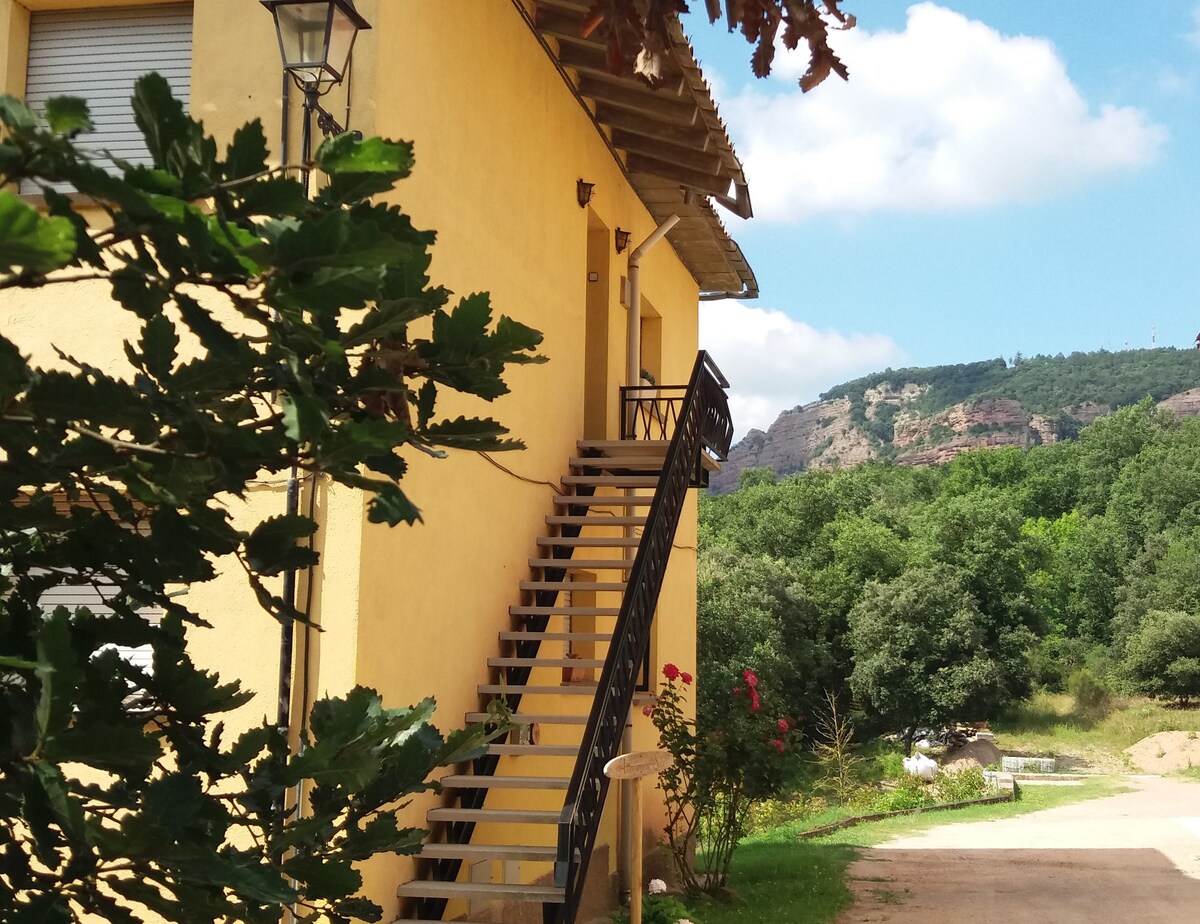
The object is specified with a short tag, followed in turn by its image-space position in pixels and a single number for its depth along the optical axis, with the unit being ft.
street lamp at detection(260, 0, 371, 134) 18.61
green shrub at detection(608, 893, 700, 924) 31.99
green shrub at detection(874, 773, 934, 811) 69.92
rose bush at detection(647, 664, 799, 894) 35.91
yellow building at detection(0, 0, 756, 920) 21.25
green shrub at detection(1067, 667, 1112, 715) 138.45
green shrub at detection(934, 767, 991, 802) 73.13
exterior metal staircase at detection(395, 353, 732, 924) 22.16
